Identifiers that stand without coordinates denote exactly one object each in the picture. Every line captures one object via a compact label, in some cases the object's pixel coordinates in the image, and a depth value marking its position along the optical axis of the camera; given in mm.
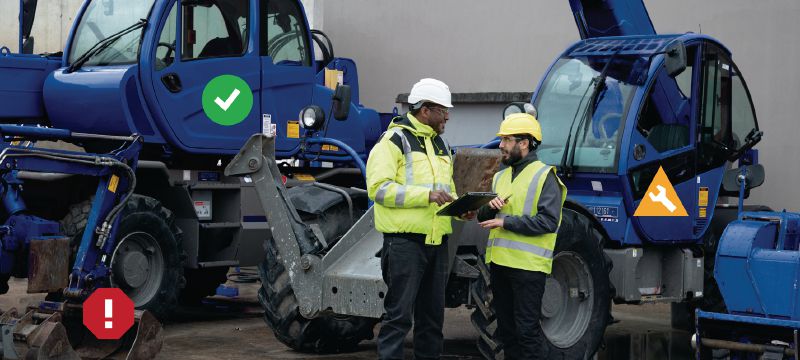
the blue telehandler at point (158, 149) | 9664
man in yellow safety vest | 7641
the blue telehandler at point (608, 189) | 8711
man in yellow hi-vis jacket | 7352
